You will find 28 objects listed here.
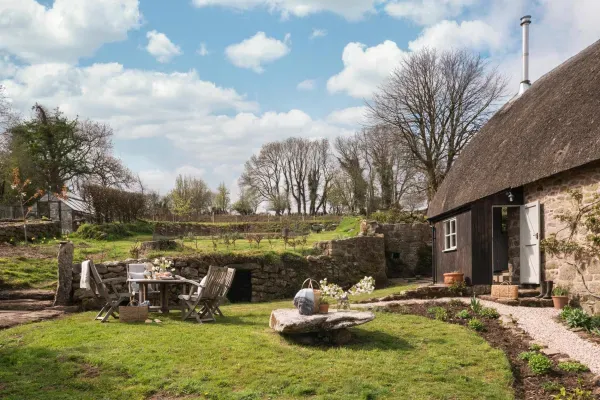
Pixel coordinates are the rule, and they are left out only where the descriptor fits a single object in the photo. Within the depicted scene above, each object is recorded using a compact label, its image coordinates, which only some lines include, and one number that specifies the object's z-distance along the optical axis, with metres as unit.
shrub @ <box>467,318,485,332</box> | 8.64
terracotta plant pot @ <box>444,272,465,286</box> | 13.09
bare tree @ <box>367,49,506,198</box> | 26.12
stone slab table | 7.23
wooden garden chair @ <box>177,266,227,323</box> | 9.41
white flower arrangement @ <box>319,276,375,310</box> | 8.08
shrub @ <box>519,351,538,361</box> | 6.97
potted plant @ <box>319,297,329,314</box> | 7.72
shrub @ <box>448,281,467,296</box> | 12.49
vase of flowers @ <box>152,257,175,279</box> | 10.28
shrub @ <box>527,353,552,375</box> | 6.47
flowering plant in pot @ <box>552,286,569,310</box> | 10.24
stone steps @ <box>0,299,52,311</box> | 10.73
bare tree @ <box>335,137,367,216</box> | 40.94
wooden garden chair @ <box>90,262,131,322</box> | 9.15
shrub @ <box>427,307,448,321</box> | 9.54
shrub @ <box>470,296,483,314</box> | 9.78
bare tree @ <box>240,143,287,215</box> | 53.47
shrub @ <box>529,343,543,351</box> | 7.33
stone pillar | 11.38
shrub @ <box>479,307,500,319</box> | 9.44
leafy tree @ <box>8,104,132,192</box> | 34.00
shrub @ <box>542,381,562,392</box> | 5.96
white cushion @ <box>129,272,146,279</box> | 11.38
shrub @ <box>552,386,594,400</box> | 5.13
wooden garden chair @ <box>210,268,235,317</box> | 9.84
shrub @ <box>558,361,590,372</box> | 6.43
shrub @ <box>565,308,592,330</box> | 8.46
